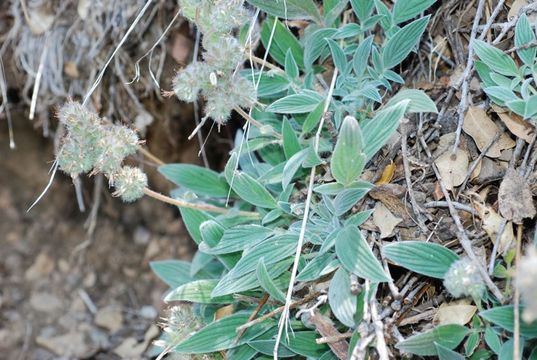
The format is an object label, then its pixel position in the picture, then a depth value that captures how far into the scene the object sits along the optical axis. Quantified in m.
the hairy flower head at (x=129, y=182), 0.77
